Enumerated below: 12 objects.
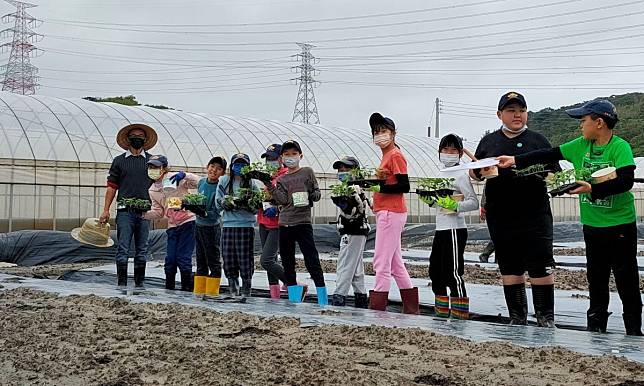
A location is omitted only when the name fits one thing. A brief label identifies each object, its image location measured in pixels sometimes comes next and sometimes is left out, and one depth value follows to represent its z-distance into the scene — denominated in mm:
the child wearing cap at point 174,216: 6621
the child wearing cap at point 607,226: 3713
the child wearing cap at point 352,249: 5305
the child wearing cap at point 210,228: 6238
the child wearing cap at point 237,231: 5867
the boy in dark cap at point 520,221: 4141
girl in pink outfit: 4852
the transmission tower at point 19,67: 51844
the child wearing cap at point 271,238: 5914
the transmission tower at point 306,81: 42656
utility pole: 60359
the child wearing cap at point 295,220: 5457
